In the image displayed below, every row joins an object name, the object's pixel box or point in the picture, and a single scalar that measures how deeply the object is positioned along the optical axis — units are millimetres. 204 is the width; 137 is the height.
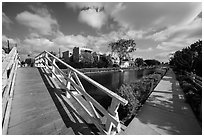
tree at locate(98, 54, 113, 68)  37544
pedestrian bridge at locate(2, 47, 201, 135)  1883
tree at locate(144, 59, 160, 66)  101188
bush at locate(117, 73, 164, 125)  3904
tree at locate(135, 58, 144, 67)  81438
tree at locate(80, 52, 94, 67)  36716
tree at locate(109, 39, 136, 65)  37812
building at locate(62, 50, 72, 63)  48669
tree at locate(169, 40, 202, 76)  12714
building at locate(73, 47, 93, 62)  41662
